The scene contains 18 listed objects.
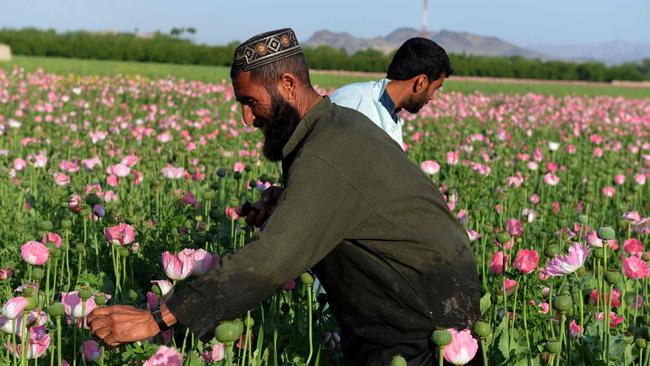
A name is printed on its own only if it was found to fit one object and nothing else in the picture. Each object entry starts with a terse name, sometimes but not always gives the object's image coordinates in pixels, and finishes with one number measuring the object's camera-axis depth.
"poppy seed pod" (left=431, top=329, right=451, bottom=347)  1.91
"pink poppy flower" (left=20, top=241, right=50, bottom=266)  2.68
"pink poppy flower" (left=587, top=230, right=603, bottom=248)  3.10
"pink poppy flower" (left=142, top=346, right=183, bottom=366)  1.81
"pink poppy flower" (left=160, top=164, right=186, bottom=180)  4.65
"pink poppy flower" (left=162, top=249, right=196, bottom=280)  2.35
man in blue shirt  3.88
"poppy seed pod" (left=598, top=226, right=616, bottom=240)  2.63
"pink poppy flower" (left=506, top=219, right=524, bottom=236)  3.66
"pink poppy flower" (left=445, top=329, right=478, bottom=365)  1.96
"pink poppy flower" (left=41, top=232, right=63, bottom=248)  3.05
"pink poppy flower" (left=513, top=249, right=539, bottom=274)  2.73
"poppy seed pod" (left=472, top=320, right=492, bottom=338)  2.04
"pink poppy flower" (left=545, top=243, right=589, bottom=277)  2.47
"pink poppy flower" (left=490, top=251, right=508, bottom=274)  2.87
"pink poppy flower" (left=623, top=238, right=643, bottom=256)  3.31
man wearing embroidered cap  1.96
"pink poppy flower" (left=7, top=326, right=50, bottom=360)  2.24
